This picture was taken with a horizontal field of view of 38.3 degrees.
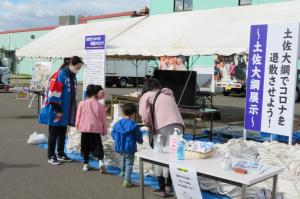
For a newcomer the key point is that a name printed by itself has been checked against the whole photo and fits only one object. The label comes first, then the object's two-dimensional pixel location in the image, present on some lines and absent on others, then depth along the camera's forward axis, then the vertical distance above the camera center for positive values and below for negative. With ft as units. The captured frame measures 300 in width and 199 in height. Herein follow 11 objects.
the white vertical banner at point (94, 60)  32.53 +0.44
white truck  110.01 -1.31
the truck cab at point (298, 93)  79.46 -4.04
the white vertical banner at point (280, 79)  22.49 -0.41
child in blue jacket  19.97 -3.17
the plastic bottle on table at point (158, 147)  16.66 -3.05
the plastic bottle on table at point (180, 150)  15.70 -2.99
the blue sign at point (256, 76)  23.82 -0.32
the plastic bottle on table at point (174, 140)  16.88 -2.82
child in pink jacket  22.79 -3.00
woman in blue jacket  24.02 -2.17
